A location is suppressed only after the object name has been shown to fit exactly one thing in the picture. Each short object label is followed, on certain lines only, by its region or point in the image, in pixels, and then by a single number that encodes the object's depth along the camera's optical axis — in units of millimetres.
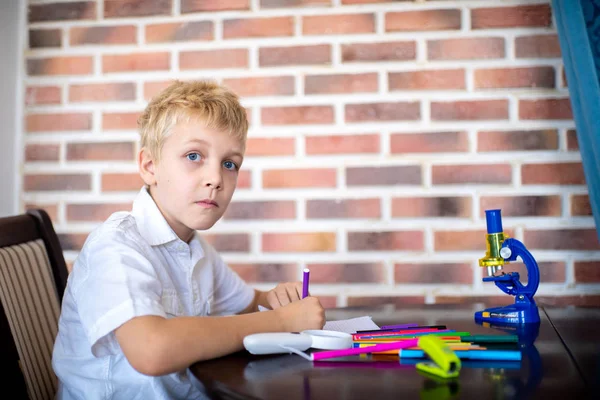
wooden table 750
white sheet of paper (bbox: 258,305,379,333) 1169
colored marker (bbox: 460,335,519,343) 1012
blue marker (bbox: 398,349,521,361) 900
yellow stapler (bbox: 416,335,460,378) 809
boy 938
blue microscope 1204
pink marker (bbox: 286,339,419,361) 925
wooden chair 1200
